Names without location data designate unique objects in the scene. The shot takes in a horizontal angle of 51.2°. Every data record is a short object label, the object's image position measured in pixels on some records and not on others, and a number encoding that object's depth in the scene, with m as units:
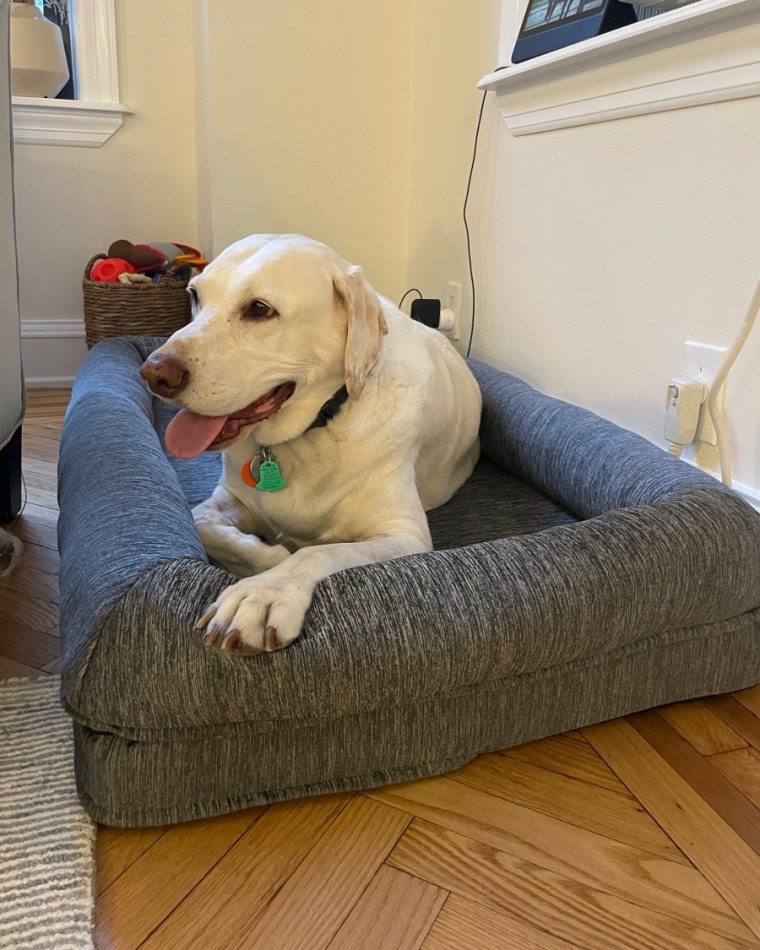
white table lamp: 2.83
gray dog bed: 0.90
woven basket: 2.75
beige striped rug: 0.80
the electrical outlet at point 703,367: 1.53
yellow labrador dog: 1.13
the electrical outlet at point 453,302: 2.63
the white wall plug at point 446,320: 2.65
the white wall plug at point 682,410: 1.58
